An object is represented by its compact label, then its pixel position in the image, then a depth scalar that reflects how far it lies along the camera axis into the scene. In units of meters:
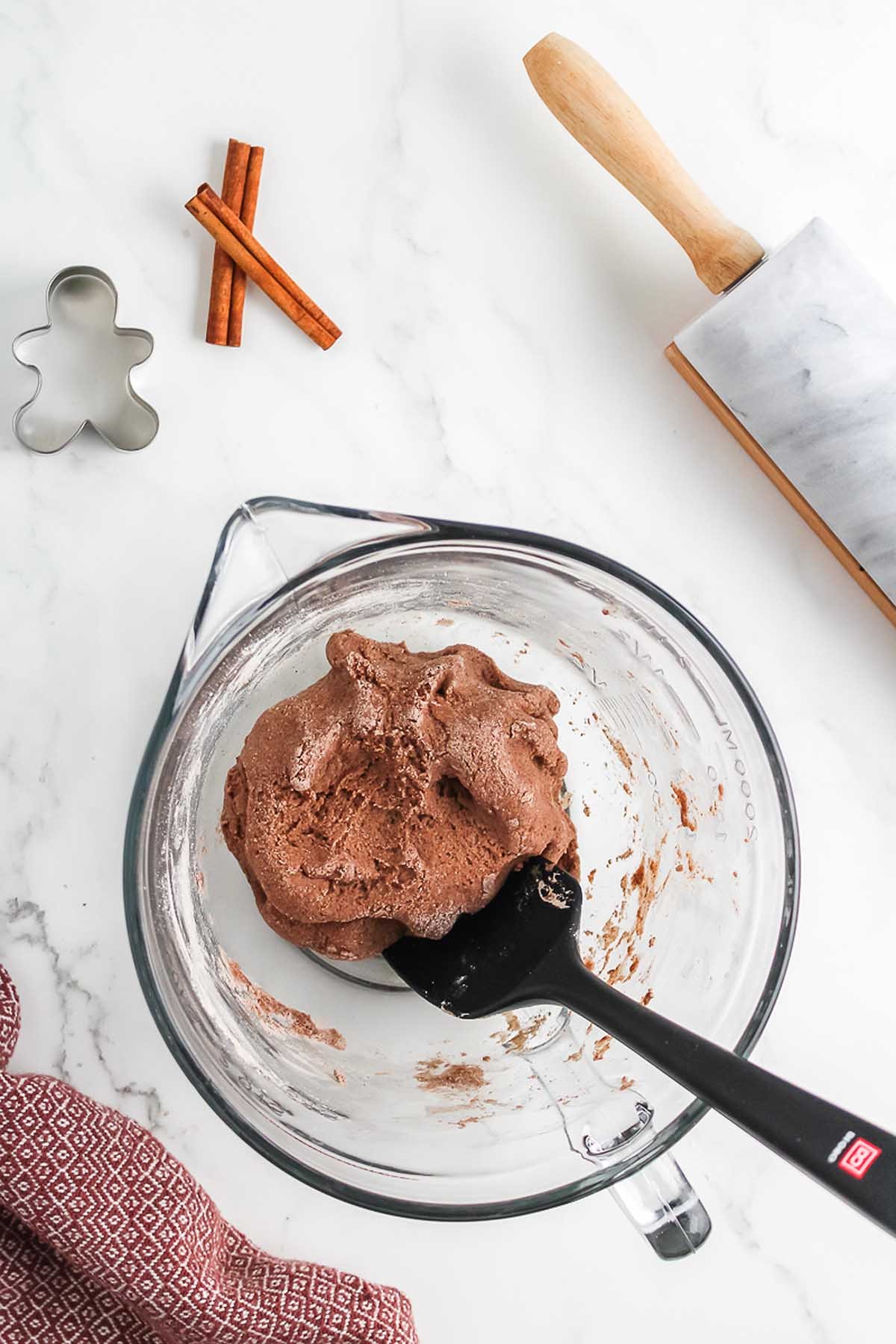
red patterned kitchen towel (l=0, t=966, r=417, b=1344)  0.67
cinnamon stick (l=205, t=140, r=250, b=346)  0.71
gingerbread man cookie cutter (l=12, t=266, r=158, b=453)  0.71
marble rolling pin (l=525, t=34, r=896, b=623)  0.70
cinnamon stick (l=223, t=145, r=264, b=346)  0.72
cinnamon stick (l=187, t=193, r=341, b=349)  0.71
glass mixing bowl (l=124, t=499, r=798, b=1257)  0.65
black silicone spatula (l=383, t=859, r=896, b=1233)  0.58
